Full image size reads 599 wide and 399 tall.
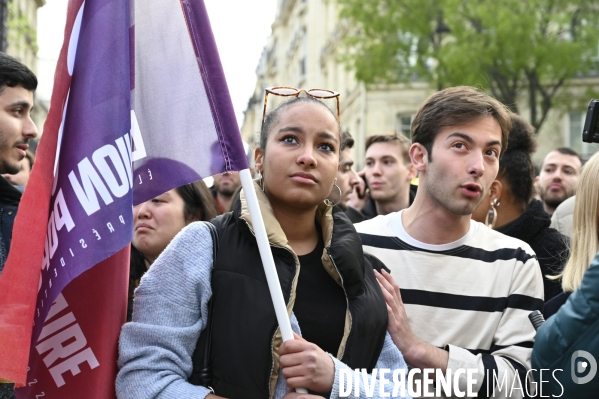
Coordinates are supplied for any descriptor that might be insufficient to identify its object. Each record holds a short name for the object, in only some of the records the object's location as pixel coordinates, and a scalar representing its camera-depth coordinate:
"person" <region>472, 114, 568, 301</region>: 4.38
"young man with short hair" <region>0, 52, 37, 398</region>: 3.65
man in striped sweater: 3.27
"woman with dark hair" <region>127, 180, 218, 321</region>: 4.42
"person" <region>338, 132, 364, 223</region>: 6.74
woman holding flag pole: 2.78
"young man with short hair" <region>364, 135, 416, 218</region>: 7.13
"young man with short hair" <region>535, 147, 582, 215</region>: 7.75
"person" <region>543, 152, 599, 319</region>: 3.35
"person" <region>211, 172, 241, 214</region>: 7.80
